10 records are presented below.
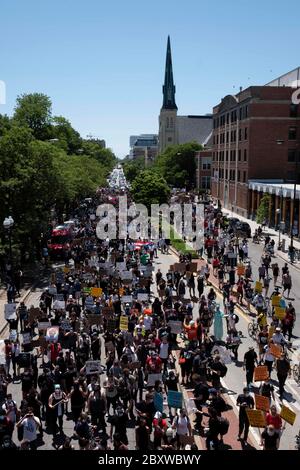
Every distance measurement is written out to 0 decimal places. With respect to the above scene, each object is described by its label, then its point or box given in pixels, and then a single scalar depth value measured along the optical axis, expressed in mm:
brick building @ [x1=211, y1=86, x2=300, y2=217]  64625
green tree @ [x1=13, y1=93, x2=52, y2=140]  70312
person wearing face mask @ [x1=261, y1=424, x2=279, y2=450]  11461
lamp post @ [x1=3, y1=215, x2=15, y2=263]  26241
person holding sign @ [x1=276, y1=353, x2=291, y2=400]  15422
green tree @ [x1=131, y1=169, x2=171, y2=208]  60438
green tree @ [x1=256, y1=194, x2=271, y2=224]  54750
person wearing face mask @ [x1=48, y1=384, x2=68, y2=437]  13258
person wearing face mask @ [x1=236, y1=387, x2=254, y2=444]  12773
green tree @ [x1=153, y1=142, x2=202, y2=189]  112919
